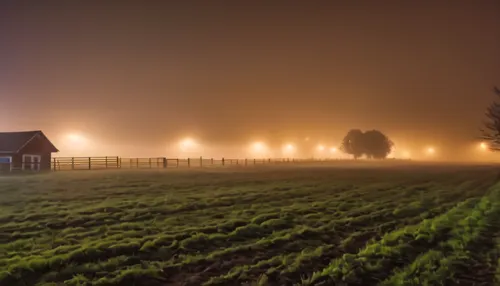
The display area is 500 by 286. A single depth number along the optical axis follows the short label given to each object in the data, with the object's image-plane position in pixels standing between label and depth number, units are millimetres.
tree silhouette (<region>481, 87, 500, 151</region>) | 43531
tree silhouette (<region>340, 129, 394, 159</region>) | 145250
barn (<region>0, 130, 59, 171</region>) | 55500
